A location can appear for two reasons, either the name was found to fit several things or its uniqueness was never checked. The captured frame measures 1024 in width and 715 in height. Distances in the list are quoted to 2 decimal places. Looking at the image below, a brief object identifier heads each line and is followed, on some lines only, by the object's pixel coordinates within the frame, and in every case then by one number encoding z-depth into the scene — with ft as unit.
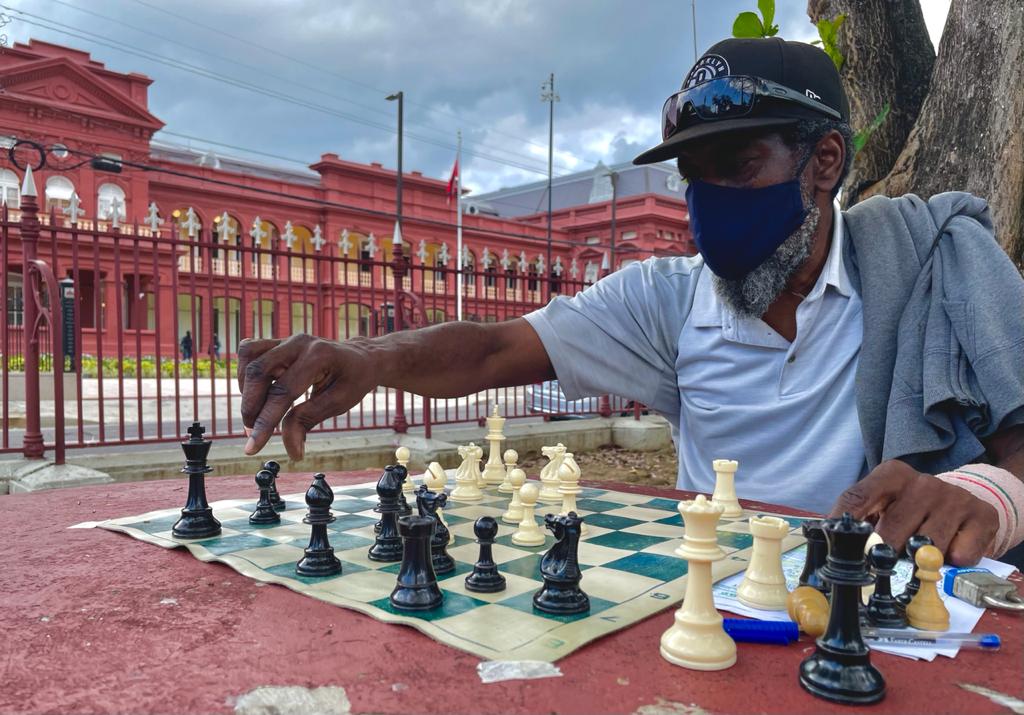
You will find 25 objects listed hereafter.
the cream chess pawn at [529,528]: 1.91
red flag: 64.78
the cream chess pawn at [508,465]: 2.54
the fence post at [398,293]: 16.40
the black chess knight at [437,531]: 1.65
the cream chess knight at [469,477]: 2.50
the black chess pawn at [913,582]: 1.38
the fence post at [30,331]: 11.41
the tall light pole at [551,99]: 74.63
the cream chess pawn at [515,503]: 2.18
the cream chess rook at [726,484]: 2.23
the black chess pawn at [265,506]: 2.10
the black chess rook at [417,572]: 1.37
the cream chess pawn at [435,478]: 2.38
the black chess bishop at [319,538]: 1.59
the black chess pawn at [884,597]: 1.28
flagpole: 64.30
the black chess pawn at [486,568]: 1.48
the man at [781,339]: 1.98
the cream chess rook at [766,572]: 1.40
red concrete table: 1.04
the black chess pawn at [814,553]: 1.46
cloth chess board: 1.27
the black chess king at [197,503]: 1.91
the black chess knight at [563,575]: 1.36
